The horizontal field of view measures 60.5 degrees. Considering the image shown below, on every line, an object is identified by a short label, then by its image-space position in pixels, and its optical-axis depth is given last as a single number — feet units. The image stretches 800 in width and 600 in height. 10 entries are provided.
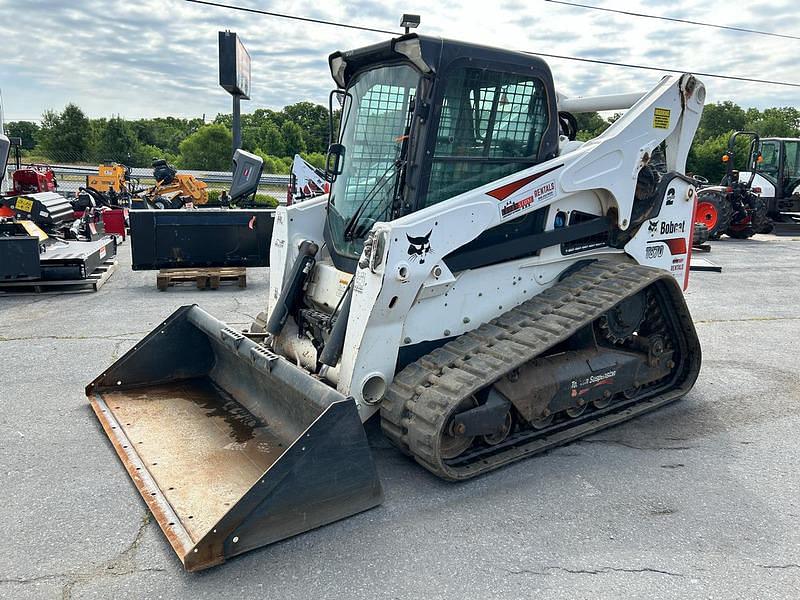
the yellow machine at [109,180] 61.36
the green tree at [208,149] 140.36
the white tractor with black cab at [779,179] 61.72
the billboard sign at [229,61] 60.64
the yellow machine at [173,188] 56.75
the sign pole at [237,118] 63.09
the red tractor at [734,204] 54.80
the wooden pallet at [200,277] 32.14
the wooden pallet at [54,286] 30.55
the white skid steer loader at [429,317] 12.17
